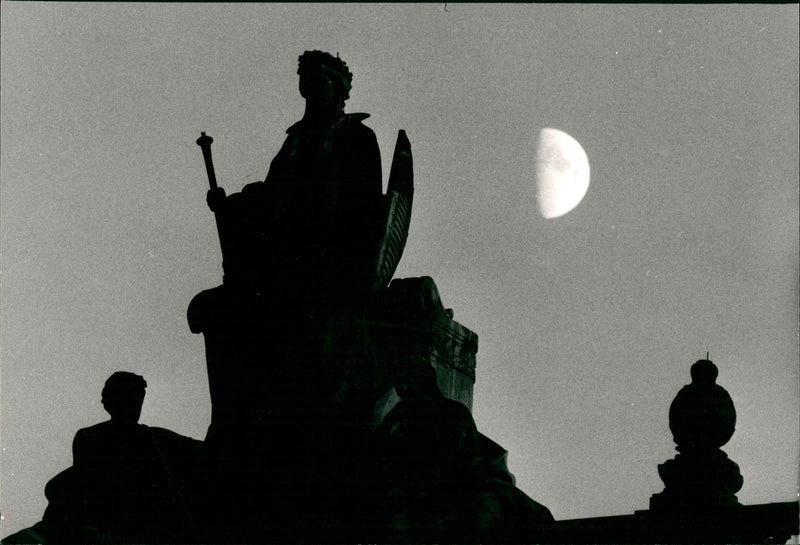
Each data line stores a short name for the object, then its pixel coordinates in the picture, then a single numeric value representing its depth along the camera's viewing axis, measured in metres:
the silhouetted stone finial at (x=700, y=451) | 13.22
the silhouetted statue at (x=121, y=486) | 14.06
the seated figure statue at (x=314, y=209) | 15.02
